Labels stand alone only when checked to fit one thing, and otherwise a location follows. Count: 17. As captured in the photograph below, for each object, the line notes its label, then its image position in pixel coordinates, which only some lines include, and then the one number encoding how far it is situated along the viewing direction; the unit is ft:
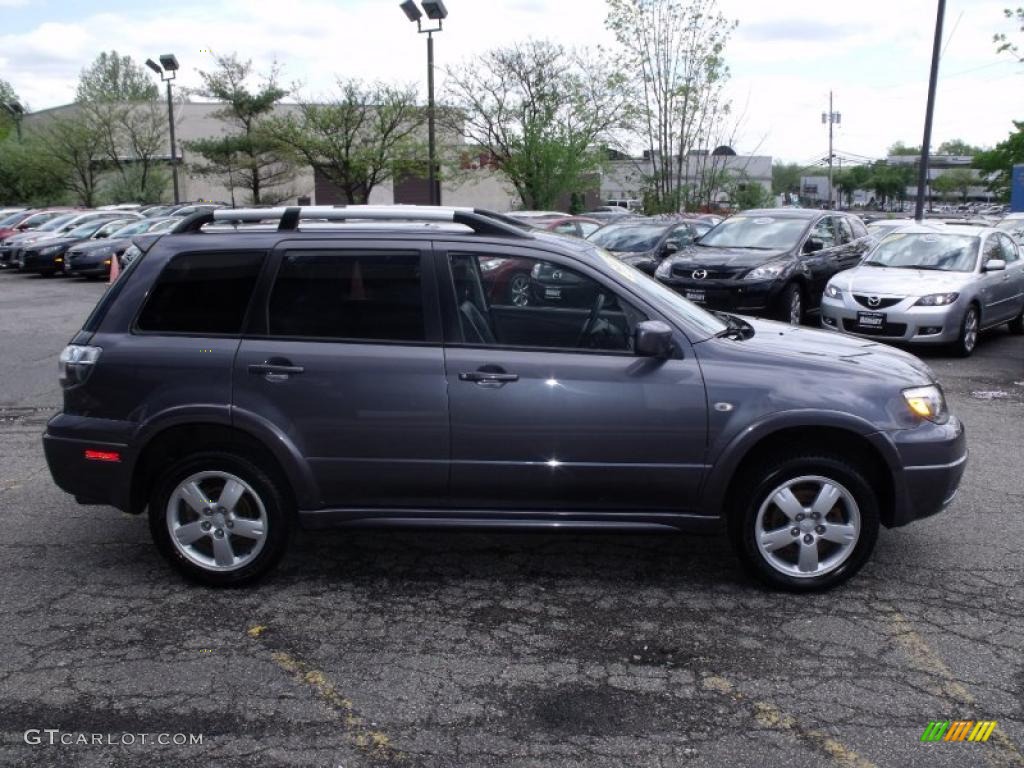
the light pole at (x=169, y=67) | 117.29
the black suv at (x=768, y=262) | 43.29
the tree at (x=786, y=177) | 360.48
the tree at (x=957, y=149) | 413.00
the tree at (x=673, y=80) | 82.99
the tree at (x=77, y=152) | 148.66
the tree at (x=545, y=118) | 92.12
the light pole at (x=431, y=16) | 74.08
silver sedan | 38.24
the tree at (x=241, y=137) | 122.21
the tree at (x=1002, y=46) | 67.41
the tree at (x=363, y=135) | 104.22
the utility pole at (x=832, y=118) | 237.25
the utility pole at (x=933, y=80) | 74.64
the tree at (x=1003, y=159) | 110.83
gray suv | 14.94
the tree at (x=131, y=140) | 149.79
